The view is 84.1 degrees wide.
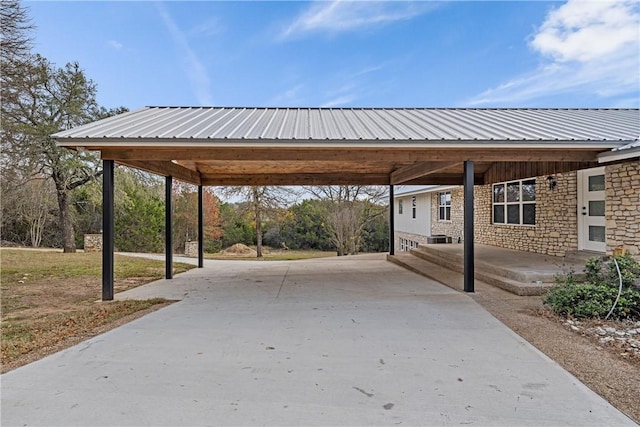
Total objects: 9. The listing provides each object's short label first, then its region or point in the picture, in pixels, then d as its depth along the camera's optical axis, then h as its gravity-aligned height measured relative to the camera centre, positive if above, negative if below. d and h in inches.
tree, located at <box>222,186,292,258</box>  845.8 +51.3
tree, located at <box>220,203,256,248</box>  1021.2 -25.7
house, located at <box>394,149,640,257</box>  267.1 +9.6
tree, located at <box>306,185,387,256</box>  895.1 +23.1
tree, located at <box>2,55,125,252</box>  483.2 +141.3
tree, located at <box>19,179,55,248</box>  627.5 +24.7
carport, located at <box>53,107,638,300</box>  241.1 +53.9
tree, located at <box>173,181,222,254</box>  943.7 +14.3
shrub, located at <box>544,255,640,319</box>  198.5 -44.1
